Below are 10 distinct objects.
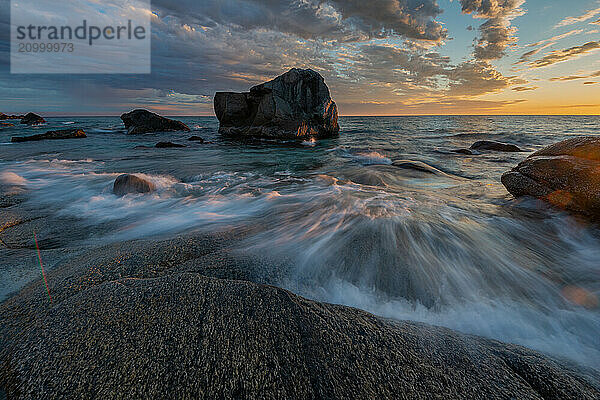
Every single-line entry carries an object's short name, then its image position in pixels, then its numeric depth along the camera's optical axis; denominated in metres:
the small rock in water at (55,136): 20.62
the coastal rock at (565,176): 4.52
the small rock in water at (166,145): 18.73
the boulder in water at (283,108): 28.72
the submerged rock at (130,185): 6.04
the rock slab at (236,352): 1.29
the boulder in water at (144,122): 33.63
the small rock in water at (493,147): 15.71
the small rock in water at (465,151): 14.83
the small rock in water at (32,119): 49.22
